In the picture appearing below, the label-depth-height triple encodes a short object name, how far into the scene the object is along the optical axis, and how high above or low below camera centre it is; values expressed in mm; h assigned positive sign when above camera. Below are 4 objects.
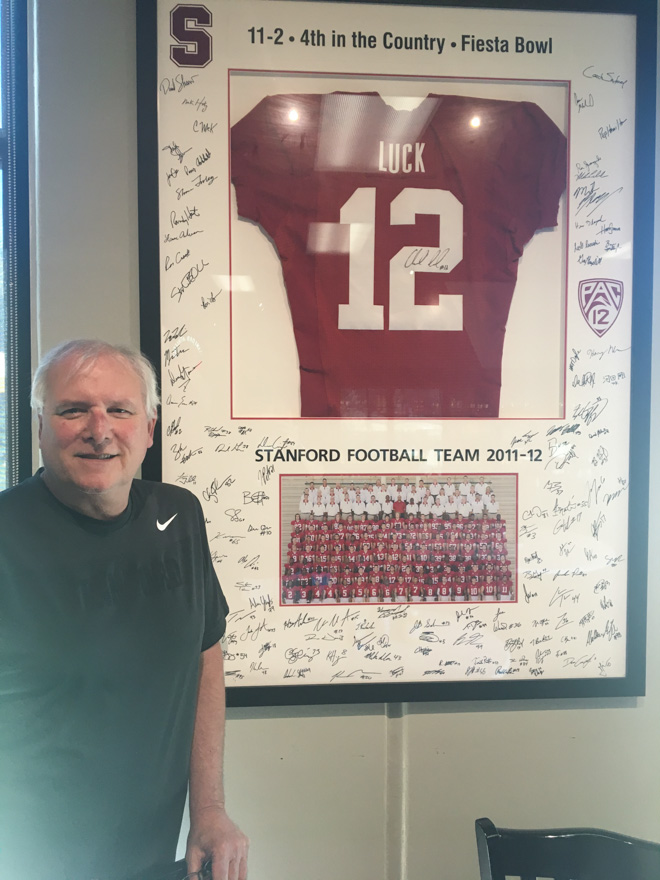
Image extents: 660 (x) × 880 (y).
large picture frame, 1400 +184
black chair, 1058 -742
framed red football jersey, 1408 +411
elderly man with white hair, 1012 -398
